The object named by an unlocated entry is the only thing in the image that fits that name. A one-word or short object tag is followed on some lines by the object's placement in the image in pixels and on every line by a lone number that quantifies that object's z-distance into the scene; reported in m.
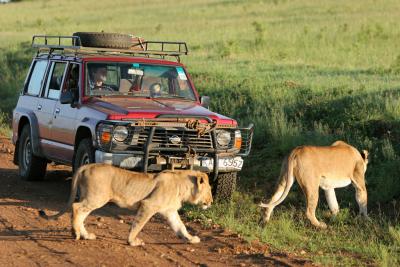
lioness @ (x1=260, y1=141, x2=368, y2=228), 18.16
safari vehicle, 18.81
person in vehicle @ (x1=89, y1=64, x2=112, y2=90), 21.30
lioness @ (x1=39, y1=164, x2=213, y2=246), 15.90
